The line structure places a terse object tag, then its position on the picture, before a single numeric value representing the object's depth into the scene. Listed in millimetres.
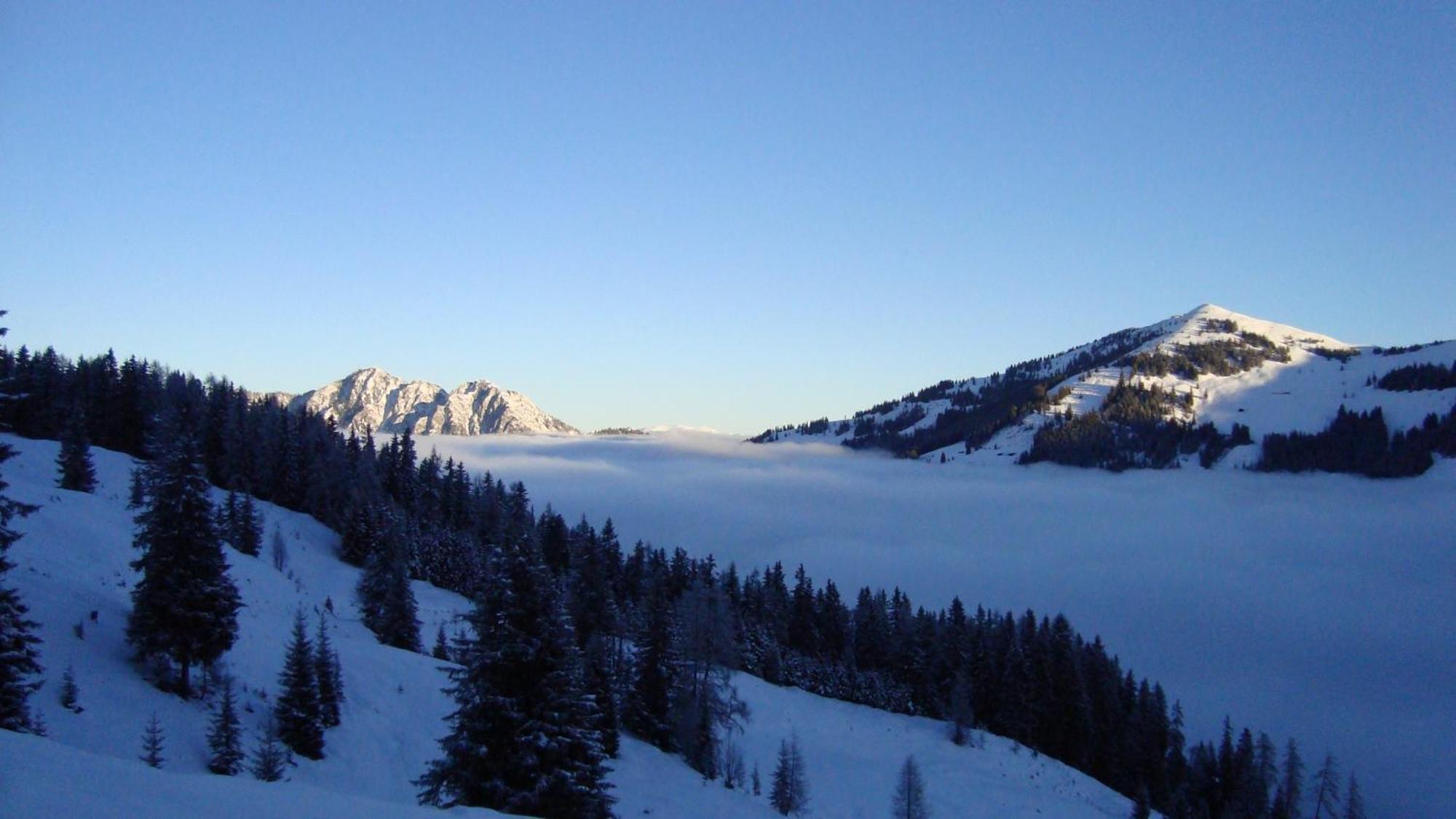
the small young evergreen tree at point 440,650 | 49094
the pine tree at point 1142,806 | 57906
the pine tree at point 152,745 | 20953
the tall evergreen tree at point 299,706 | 27219
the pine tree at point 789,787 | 43812
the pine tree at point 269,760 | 22656
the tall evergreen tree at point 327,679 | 30375
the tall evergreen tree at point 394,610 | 52312
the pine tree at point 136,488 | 49519
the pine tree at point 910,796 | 46094
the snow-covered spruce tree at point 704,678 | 47312
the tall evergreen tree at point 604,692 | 39719
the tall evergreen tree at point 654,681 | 48812
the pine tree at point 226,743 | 22859
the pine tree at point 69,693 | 22734
